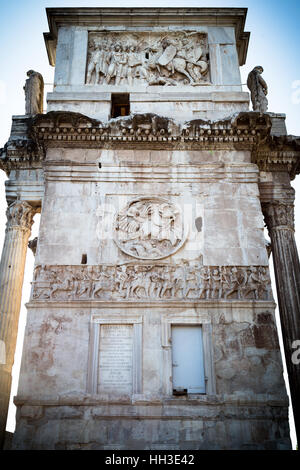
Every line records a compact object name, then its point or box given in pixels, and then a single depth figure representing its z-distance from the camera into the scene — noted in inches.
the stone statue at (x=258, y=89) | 652.7
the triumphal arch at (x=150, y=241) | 446.9
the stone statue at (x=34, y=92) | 654.5
